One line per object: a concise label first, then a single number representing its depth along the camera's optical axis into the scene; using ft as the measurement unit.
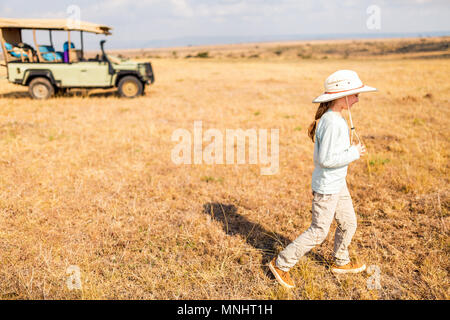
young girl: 8.07
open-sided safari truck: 35.40
